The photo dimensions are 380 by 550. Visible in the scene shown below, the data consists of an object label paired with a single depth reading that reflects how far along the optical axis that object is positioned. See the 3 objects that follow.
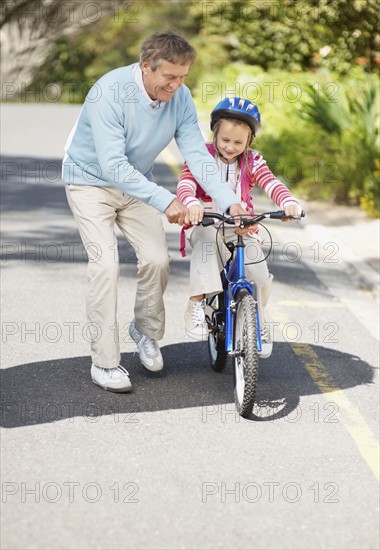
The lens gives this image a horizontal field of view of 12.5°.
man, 8.84
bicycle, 8.80
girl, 9.15
